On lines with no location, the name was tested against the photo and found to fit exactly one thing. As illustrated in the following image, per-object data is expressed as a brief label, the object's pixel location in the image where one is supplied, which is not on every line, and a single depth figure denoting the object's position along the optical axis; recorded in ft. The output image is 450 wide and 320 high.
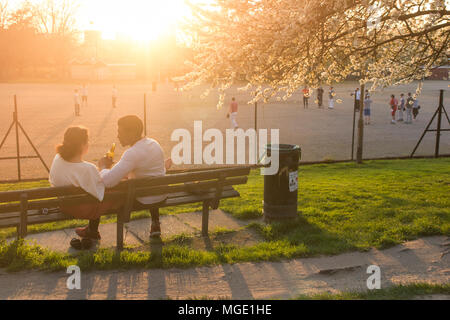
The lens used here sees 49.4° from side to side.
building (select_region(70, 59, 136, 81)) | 293.02
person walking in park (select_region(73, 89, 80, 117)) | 95.91
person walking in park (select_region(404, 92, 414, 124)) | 85.81
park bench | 15.84
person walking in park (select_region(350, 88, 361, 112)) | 81.50
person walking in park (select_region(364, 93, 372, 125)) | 79.67
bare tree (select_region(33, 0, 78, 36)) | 312.09
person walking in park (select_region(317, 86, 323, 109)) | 103.66
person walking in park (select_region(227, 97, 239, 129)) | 74.33
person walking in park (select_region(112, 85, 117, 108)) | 115.86
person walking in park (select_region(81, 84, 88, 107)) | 122.03
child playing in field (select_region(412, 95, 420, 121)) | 86.45
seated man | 17.29
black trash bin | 21.34
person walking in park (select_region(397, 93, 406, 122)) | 86.84
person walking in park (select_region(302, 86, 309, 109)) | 117.91
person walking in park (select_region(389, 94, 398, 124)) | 86.19
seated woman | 16.47
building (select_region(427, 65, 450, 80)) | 259.80
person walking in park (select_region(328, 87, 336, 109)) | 116.37
